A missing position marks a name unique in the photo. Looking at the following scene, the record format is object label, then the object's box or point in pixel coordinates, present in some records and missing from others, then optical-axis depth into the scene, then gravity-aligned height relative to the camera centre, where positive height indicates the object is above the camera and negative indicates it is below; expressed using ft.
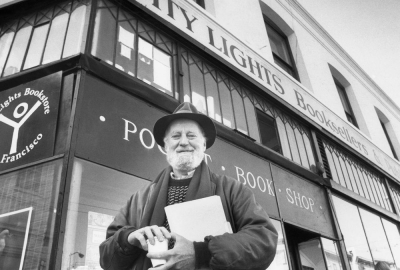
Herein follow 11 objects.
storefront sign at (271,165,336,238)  16.68 +5.15
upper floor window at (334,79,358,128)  33.88 +19.28
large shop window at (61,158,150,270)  8.70 +3.14
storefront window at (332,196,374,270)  19.69 +3.76
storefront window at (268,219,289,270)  14.07 +2.05
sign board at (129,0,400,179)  14.94 +12.04
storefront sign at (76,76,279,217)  9.89 +5.54
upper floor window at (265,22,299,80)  26.98 +20.33
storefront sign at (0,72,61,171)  9.80 +5.91
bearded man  4.39 +1.50
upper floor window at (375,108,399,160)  41.26 +19.86
